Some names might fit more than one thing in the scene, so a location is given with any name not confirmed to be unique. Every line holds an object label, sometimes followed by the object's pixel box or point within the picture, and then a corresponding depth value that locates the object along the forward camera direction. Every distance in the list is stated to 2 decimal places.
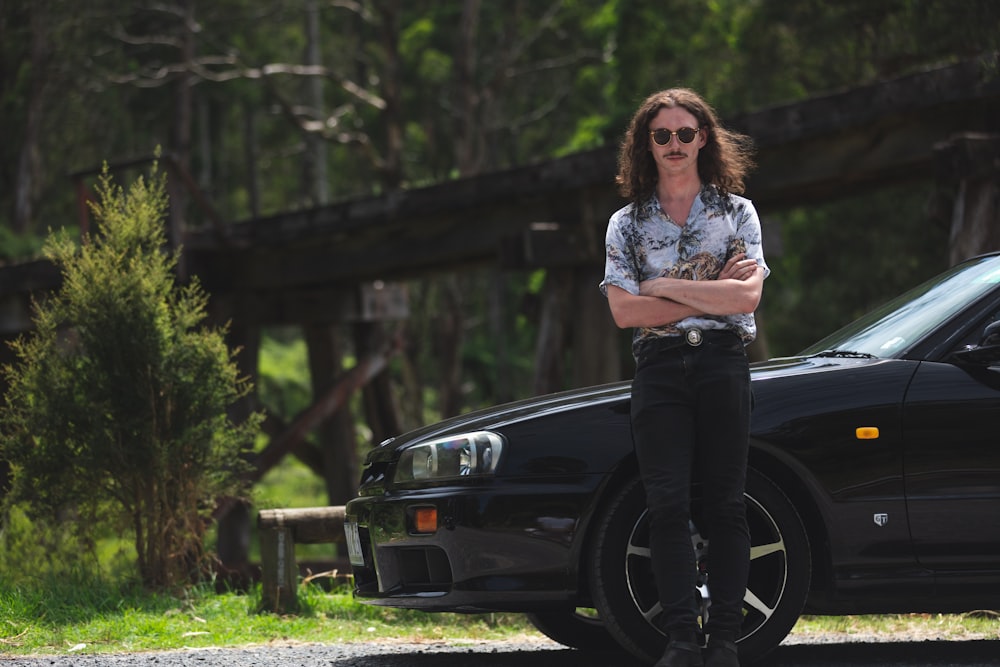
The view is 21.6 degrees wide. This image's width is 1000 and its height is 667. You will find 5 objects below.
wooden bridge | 15.04
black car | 7.94
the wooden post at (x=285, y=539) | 11.67
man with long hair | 7.42
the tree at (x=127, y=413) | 12.21
